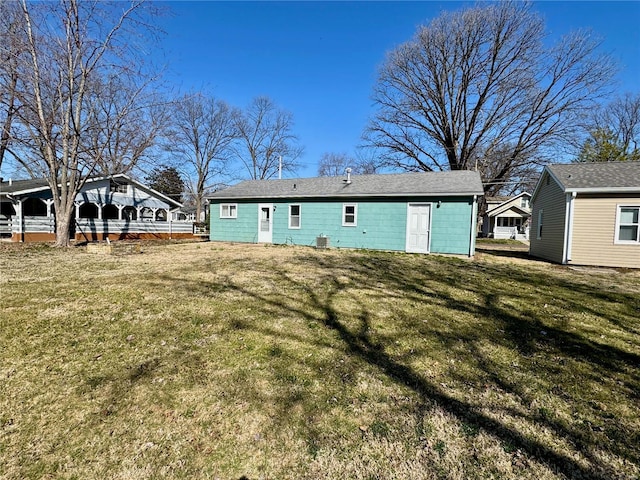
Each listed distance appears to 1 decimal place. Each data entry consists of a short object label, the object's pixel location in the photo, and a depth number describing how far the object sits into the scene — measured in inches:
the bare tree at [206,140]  1351.7
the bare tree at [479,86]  849.5
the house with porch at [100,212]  617.6
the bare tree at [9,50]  399.2
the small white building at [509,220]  1235.9
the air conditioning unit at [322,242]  550.9
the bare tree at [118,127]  491.8
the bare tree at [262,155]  1456.7
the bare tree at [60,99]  426.0
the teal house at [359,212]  477.1
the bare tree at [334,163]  1735.1
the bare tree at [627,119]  1157.7
